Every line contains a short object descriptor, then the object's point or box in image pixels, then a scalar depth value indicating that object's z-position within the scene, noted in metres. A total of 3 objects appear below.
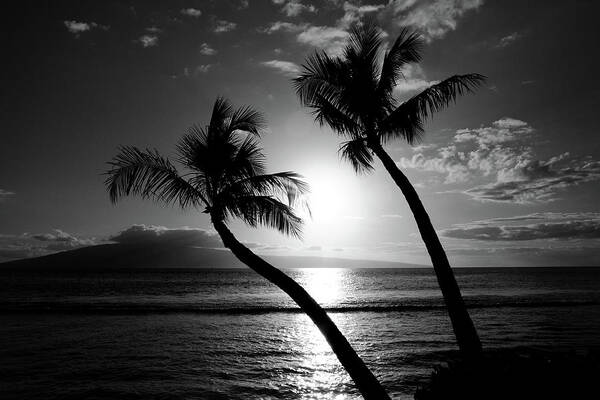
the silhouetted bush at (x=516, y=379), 5.01
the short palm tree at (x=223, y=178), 7.08
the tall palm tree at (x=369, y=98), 8.88
